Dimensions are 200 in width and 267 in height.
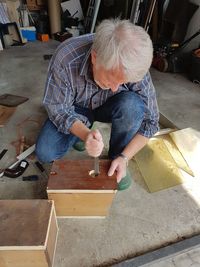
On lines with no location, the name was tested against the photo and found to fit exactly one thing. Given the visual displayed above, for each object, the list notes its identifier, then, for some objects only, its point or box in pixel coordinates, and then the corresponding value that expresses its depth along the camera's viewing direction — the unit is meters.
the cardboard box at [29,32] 3.53
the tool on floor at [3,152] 1.60
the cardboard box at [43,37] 3.59
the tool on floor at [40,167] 1.50
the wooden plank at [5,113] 1.88
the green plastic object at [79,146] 1.62
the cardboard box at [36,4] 3.69
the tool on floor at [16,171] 1.45
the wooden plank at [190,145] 1.59
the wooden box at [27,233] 0.90
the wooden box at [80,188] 1.07
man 0.89
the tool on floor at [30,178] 1.44
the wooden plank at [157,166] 1.46
